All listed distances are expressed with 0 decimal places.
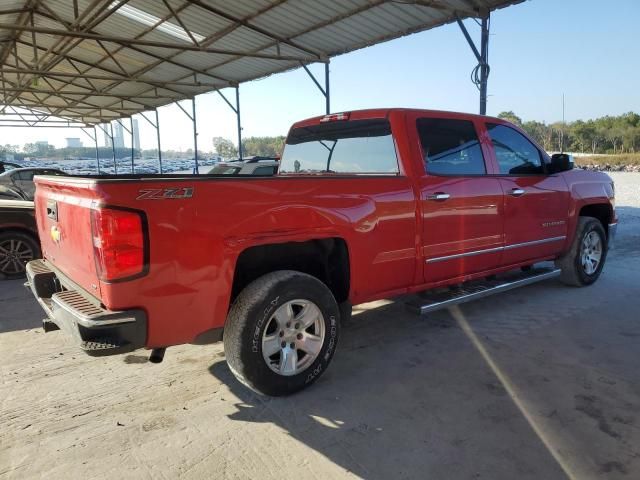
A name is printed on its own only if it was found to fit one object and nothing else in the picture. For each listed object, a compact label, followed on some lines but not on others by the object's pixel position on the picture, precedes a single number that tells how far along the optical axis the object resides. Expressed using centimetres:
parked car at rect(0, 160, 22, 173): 1664
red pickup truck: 245
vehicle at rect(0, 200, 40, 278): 622
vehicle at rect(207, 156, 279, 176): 1072
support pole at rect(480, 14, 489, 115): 901
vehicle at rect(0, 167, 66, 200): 1335
